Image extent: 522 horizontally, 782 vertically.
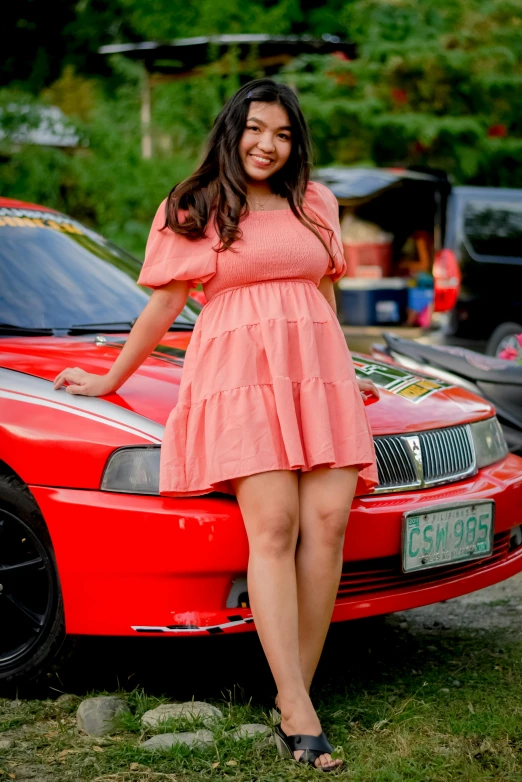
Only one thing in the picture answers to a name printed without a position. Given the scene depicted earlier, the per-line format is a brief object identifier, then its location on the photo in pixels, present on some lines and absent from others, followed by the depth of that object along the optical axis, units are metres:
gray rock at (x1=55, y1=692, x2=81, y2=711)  3.21
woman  2.82
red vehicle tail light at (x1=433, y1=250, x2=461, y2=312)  10.06
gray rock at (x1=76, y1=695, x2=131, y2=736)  3.04
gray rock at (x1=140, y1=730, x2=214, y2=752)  2.90
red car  2.91
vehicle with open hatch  10.09
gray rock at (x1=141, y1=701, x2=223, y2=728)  3.05
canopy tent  14.68
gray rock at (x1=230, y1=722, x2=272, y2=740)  2.96
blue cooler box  11.70
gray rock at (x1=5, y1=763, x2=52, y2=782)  2.78
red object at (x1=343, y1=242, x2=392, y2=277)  12.20
